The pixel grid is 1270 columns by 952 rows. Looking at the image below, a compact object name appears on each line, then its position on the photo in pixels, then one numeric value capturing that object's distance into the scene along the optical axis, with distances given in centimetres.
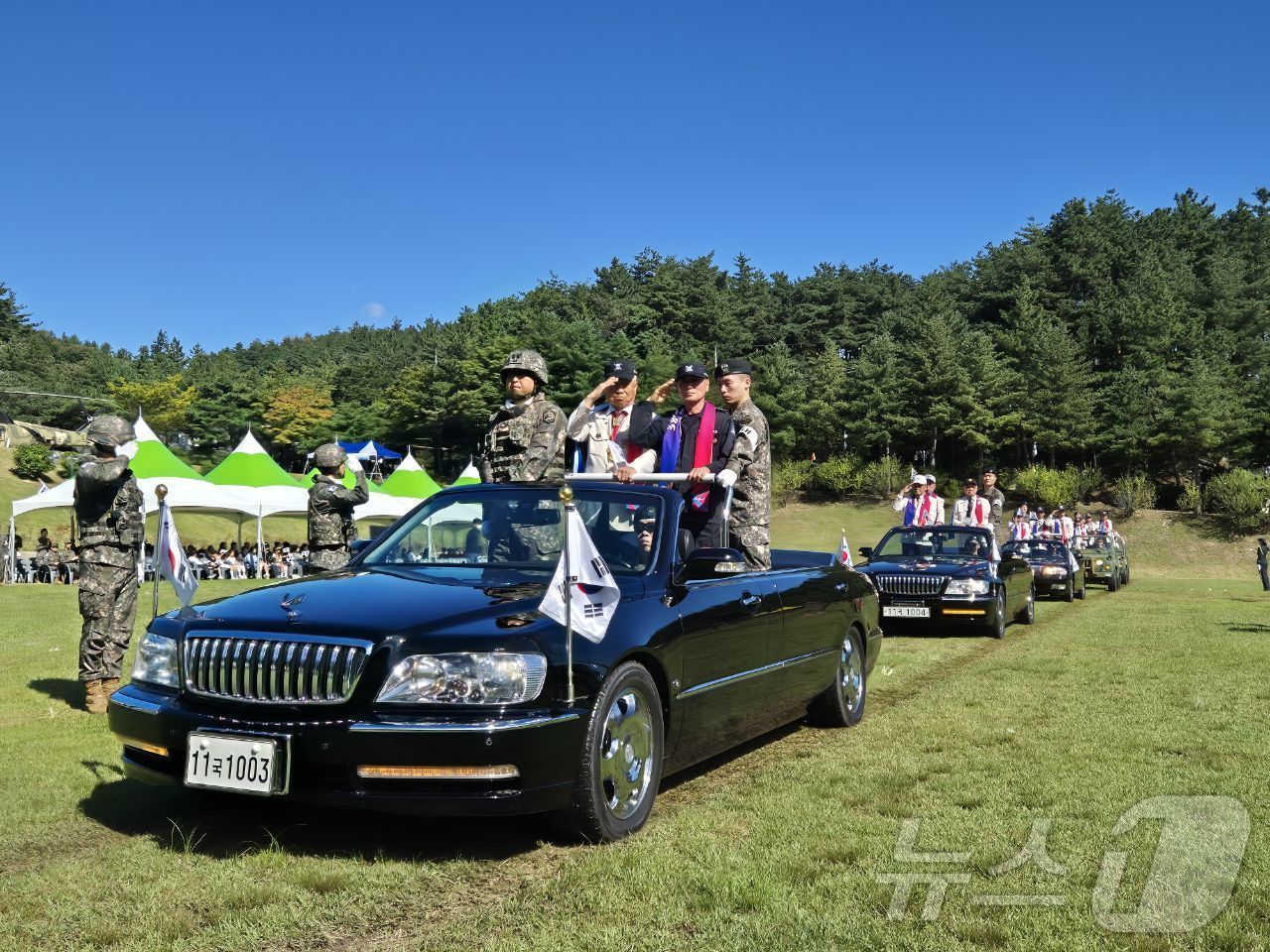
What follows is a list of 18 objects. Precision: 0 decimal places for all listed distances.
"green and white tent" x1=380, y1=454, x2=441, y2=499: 3356
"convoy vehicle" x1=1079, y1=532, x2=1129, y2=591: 2558
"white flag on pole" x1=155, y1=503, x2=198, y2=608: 635
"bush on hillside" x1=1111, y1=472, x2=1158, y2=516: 5412
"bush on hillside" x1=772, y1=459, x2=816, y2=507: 6484
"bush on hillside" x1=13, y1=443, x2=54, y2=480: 6319
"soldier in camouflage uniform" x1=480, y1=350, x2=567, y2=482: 779
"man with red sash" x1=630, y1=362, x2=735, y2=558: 767
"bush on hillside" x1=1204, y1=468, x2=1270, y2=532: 4881
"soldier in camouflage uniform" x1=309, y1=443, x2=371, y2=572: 1052
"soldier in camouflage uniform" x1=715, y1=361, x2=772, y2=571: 751
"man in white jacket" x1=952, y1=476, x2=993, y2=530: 1838
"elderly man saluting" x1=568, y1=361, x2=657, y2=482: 817
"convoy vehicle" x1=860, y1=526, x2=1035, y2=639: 1335
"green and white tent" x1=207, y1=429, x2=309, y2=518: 2927
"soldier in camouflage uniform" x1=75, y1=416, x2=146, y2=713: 763
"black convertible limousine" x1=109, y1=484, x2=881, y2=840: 393
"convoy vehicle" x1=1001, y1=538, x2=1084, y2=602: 2106
